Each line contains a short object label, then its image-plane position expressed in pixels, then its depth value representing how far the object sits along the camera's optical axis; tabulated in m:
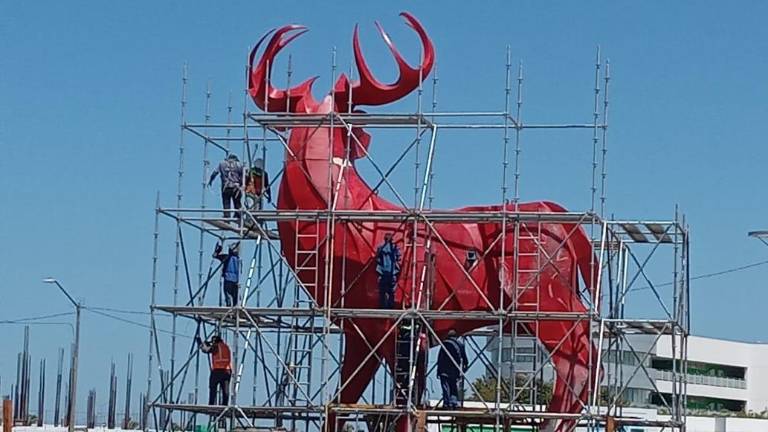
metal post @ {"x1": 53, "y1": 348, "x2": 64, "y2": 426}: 88.12
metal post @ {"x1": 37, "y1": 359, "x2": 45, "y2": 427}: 89.00
